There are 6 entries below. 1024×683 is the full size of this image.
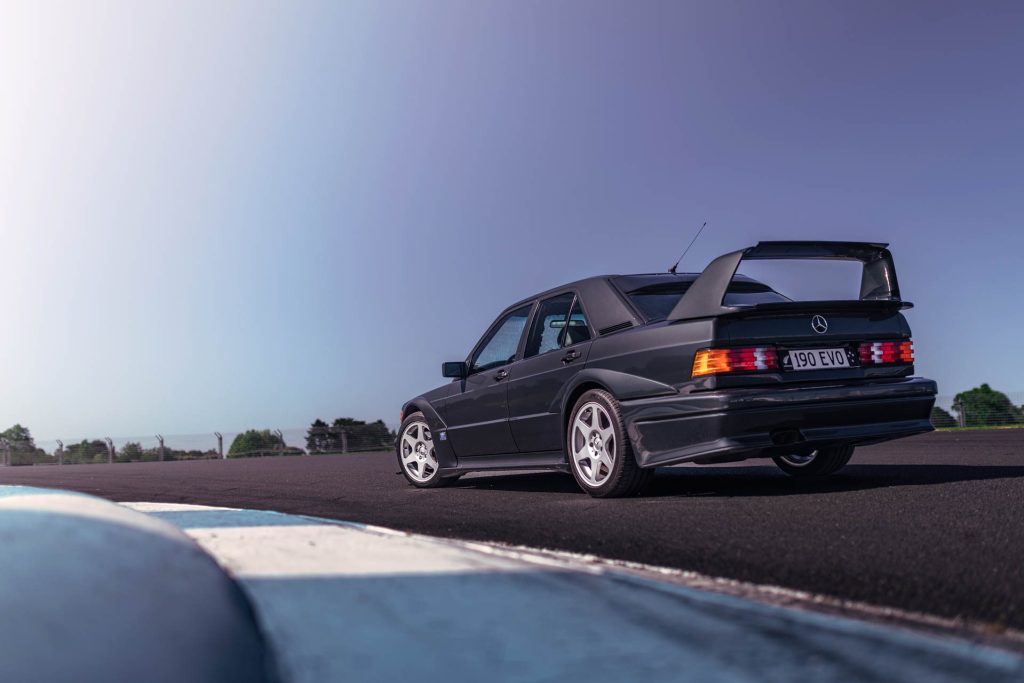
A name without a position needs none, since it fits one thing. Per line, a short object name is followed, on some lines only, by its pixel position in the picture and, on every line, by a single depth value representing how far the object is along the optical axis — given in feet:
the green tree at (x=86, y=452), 128.67
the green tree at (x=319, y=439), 114.21
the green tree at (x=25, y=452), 126.62
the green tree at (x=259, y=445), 113.39
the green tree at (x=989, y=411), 93.81
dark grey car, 15.80
